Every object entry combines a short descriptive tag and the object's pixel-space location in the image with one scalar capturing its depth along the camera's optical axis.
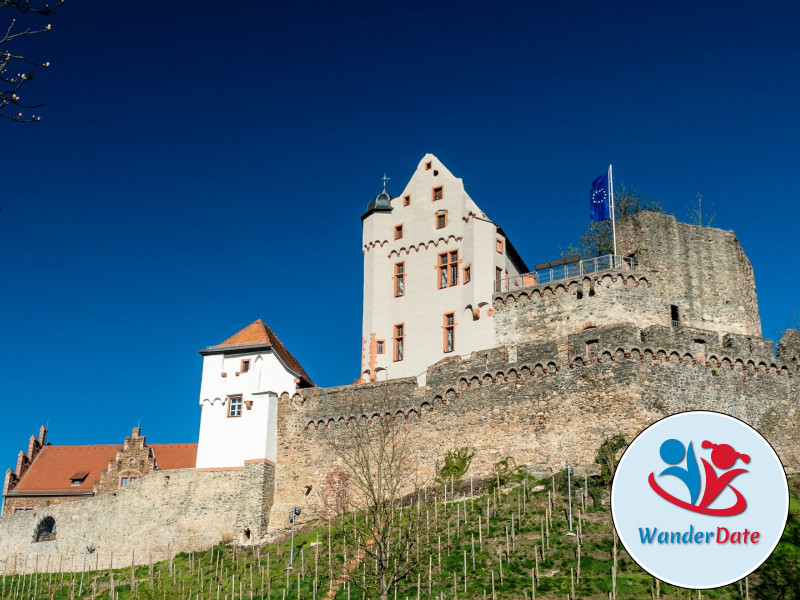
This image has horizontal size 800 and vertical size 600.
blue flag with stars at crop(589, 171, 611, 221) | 46.06
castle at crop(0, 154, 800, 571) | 38.03
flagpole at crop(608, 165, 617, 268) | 44.38
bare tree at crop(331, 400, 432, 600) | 27.73
